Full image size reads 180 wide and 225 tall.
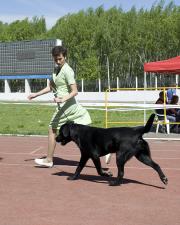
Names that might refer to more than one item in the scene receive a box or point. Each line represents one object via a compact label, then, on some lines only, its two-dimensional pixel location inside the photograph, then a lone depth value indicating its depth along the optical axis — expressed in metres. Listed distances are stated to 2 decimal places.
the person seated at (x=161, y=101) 16.35
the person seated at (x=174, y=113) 16.12
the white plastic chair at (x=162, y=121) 15.65
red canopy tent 16.02
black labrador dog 6.91
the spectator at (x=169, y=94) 17.14
